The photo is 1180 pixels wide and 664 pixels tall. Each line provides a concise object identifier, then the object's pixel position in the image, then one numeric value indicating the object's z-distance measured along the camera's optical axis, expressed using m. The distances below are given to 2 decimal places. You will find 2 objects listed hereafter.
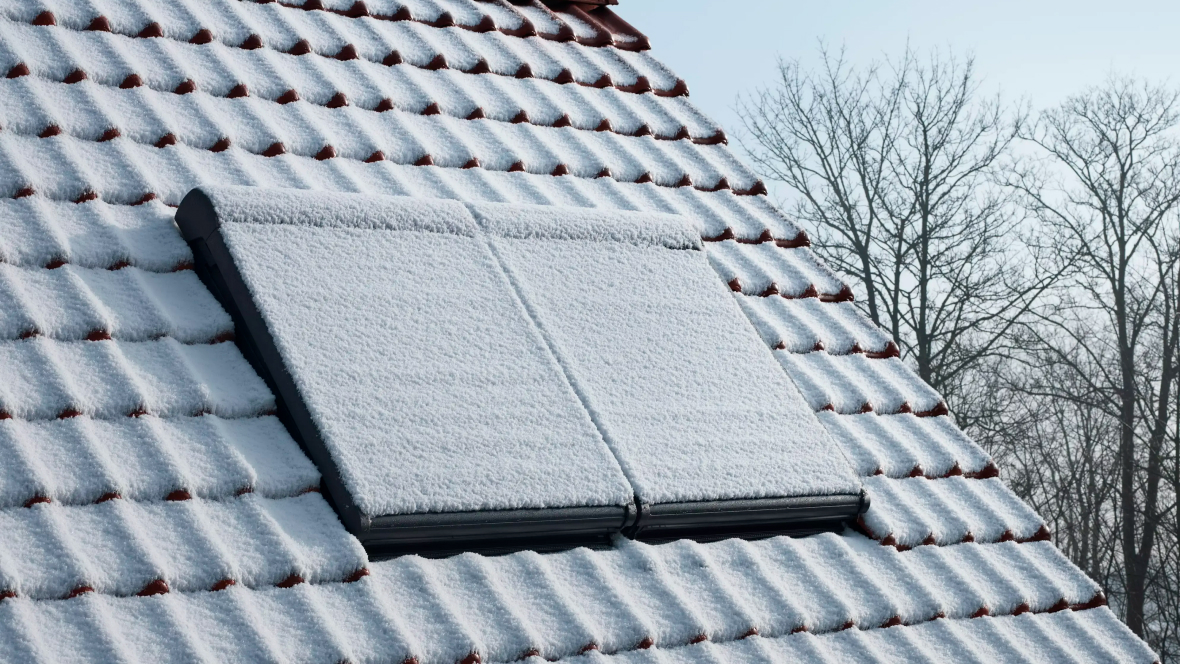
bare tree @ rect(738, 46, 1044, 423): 18.12
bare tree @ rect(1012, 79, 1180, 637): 17.28
